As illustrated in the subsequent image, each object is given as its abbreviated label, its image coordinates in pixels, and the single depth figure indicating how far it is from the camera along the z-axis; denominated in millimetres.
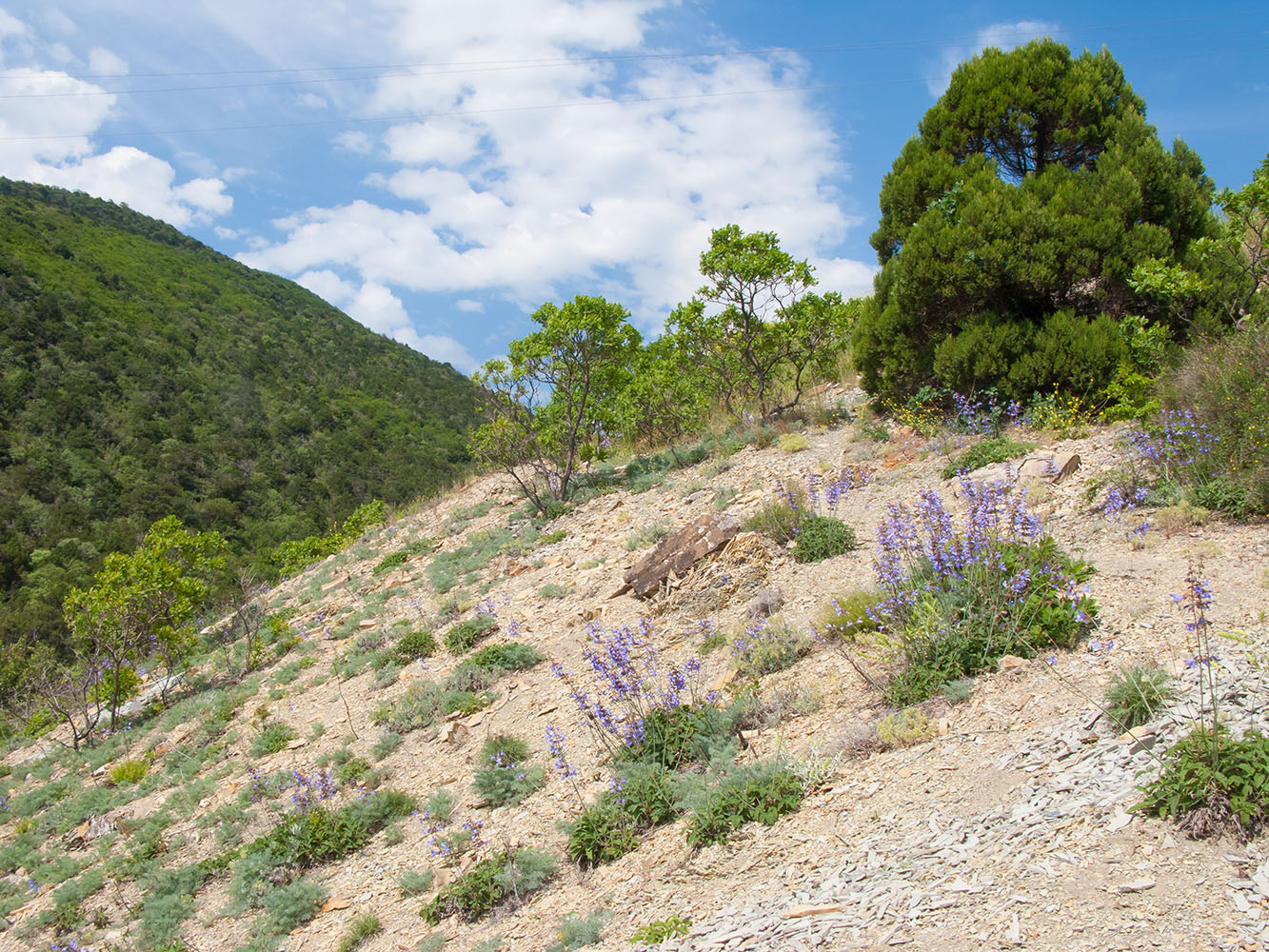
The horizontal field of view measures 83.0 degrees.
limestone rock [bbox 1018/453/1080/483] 6898
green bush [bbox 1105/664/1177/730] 3260
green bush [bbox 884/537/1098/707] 4238
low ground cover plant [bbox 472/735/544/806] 5195
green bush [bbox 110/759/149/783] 8719
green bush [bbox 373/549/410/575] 13251
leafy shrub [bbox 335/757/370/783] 6363
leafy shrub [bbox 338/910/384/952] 4371
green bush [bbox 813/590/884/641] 5277
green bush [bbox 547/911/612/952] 3430
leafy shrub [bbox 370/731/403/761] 6680
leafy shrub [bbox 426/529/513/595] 11047
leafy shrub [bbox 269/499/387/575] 18575
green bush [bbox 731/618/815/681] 5410
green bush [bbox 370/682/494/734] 6887
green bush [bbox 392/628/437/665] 8773
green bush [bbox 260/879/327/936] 4848
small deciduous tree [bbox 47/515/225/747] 10789
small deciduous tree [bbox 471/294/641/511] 12891
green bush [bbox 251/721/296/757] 7766
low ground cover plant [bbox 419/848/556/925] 4172
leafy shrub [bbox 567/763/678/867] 4195
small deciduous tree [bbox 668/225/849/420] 12391
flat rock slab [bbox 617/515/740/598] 7625
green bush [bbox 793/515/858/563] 7039
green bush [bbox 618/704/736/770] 4652
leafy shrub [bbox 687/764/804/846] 3811
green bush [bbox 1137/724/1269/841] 2553
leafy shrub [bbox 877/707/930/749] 3922
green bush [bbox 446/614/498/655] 8406
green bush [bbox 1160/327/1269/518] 5293
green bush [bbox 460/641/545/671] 7371
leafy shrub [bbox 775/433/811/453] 10656
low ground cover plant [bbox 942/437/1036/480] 7586
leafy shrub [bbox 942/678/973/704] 4059
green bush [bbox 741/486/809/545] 7676
